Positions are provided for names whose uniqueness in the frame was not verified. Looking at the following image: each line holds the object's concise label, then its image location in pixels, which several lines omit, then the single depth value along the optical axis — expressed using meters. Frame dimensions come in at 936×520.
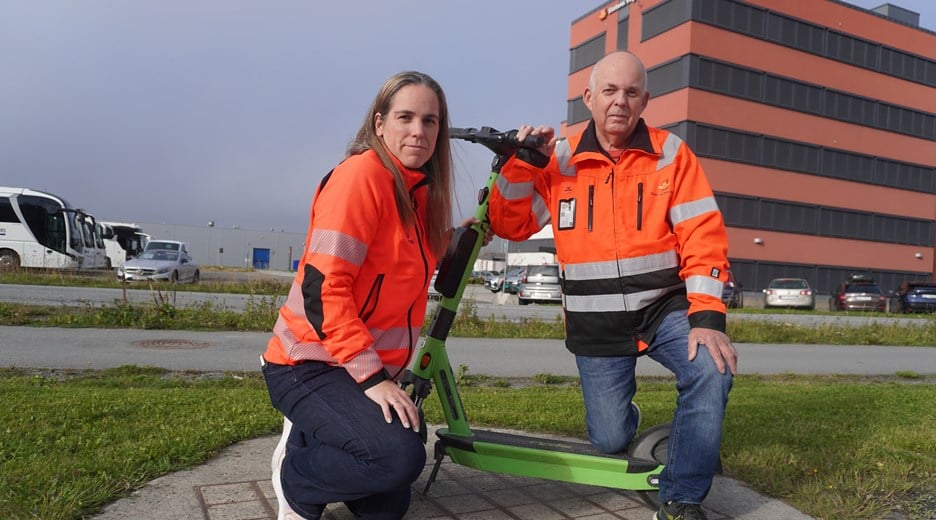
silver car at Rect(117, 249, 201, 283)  24.25
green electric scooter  3.17
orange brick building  39.47
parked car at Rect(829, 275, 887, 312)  30.09
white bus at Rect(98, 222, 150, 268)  43.19
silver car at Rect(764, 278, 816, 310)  30.72
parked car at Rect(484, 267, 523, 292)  36.79
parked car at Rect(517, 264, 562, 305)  24.94
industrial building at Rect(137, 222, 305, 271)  77.75
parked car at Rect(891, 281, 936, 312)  29.94
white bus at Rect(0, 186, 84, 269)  26.44
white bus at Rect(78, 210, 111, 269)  28.81
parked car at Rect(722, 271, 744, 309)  26.52
